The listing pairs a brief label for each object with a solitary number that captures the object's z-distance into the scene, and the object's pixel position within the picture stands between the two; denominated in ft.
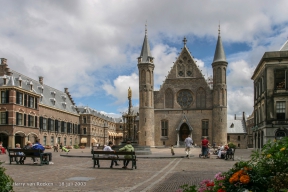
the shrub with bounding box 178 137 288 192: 15.75
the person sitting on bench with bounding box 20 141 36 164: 58.49
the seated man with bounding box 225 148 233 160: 76.00
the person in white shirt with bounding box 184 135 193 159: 81.41
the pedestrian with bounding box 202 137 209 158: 82.24
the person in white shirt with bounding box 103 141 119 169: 53.76
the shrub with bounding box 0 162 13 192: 19.15
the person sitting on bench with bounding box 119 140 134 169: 54.02
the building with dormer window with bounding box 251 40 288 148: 114.83
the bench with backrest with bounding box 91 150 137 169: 51.96
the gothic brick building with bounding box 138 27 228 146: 188.65
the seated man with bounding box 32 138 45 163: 57.52
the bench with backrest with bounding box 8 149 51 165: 57.18
